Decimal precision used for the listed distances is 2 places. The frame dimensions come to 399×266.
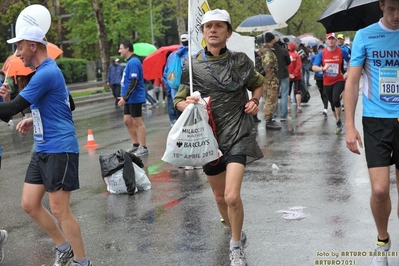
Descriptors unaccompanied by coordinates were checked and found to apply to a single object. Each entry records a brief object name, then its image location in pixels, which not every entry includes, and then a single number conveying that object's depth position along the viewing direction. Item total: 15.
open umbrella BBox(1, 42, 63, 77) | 6.73
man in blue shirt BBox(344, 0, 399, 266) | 4.77
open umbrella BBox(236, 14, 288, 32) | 19.81
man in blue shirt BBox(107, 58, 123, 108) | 21.38
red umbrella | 17.17
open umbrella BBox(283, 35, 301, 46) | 32.91
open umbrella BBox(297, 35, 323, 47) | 42.16
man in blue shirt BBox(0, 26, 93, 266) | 5.14
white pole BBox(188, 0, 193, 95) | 5.40
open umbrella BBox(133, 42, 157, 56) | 18.16
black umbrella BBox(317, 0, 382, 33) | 5.73
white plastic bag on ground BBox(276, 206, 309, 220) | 6.63
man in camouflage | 14.20
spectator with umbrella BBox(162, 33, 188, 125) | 10.88
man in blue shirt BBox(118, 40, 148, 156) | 11.29
